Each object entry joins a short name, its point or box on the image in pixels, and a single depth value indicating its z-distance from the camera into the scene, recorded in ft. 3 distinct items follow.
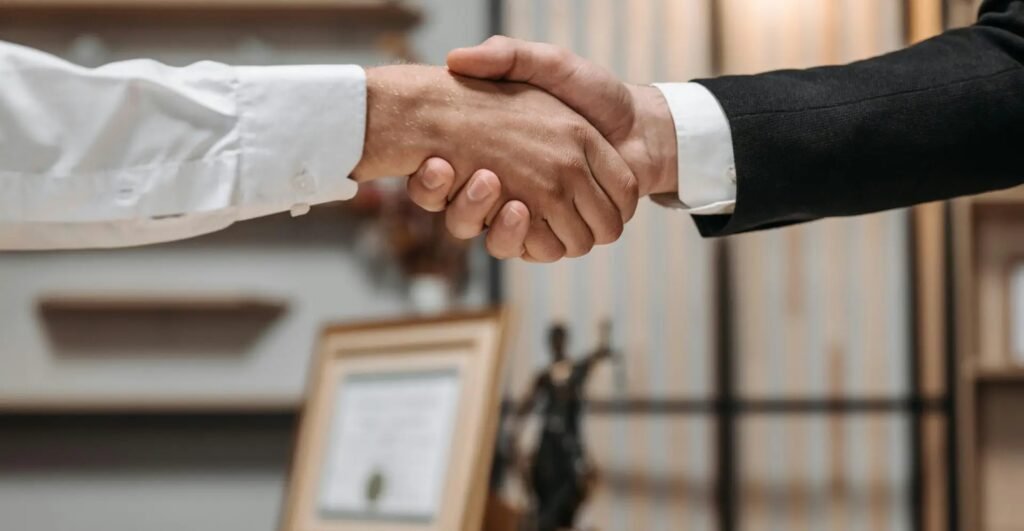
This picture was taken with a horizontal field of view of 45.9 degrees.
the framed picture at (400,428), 6.96
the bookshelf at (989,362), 10.15
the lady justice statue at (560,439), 8.01
